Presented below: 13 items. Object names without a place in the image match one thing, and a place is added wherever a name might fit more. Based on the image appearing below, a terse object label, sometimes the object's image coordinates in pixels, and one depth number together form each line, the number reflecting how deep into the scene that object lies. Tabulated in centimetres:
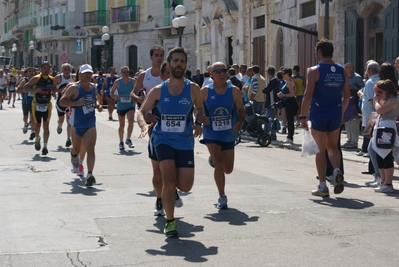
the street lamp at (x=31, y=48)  7456
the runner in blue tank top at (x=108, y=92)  2798
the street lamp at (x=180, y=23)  2828
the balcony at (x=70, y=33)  6806
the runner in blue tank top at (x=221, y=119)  962
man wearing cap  1223
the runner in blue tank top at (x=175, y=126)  799
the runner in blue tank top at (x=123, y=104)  1731
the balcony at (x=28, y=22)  8325
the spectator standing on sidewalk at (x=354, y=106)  1612
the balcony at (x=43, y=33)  7377
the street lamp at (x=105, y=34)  4581
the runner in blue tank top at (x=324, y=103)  1034
